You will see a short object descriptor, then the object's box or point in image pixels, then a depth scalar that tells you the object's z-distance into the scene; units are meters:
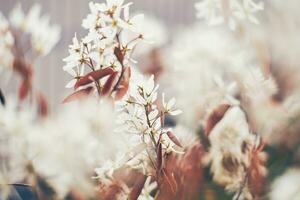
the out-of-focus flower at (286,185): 0.51
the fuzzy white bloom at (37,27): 0.55
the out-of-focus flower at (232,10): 0.50
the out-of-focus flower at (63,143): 0.53
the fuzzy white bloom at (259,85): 0.51
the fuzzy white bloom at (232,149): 0.51
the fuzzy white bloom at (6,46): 0.55
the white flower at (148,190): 0.52
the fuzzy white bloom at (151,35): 0.53
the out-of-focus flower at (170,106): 0.50
